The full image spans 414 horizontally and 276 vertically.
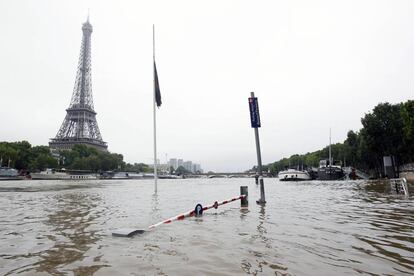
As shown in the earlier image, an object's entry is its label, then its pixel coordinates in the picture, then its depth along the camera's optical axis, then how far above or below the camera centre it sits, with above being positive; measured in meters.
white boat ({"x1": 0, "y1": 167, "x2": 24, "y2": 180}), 85.50 +2.19
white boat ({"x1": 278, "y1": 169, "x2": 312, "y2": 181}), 69.66 -0.34
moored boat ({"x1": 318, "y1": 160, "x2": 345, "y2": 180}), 72.62 -0.06
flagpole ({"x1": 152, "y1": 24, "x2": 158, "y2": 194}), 26.03 +3.93
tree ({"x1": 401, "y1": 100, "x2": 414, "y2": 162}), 50.53 +7.96
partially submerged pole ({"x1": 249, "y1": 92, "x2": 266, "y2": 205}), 16.38 +2.97
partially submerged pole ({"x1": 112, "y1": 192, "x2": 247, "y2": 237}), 7.84 -1.32
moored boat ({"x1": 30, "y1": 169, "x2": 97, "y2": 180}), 108.59 +1.64
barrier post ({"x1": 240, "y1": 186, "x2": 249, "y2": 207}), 15.77 -1.08
